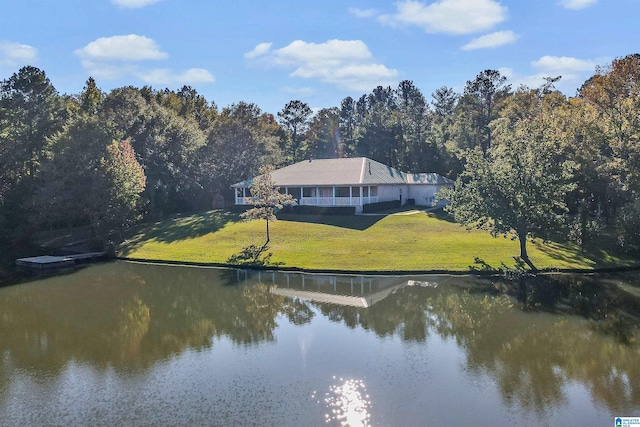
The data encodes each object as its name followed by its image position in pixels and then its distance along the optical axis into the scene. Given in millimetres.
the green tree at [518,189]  27062
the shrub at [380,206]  42156
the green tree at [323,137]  87938
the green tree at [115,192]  36062
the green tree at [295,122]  82562
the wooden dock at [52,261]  32812
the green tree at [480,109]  57906
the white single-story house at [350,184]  43156
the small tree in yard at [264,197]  33062
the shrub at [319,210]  41950
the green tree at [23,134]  40031
